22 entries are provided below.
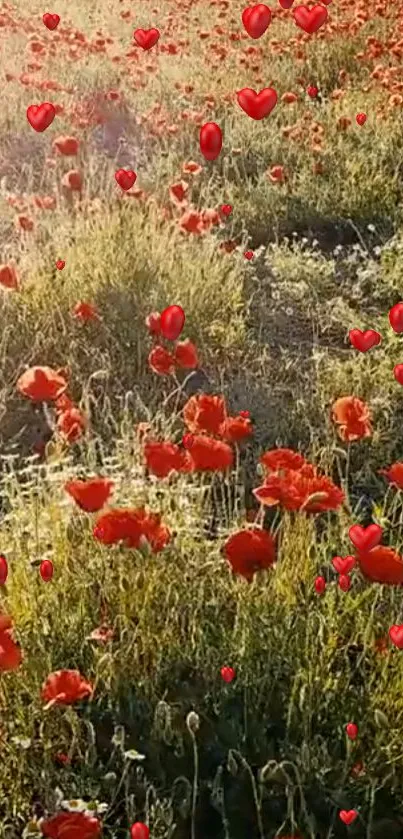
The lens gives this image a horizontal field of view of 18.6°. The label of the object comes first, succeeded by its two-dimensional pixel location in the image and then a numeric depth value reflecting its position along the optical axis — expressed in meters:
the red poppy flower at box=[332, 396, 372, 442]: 2.62
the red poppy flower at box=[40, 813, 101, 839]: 1.75
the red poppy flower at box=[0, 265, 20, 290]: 3.35
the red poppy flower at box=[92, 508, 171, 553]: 2.14
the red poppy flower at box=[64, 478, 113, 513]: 2.14
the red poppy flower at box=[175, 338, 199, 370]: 2.99
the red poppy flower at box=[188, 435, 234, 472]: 2.30
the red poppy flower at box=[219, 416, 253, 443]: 2.50
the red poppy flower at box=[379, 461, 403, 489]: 2.30
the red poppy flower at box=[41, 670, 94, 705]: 1.97
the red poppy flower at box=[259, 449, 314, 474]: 2.30
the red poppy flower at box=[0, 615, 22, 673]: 1.95
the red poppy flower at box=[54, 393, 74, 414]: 2.74
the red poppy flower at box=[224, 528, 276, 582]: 2.11
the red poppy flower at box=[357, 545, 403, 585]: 2.08
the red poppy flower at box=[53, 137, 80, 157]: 4.16
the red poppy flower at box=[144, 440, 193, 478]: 2.31
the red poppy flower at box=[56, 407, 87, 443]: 2.63
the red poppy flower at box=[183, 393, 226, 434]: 2.49
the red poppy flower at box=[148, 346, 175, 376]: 2.99
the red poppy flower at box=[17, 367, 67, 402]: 2.69
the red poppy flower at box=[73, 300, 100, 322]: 3.51
